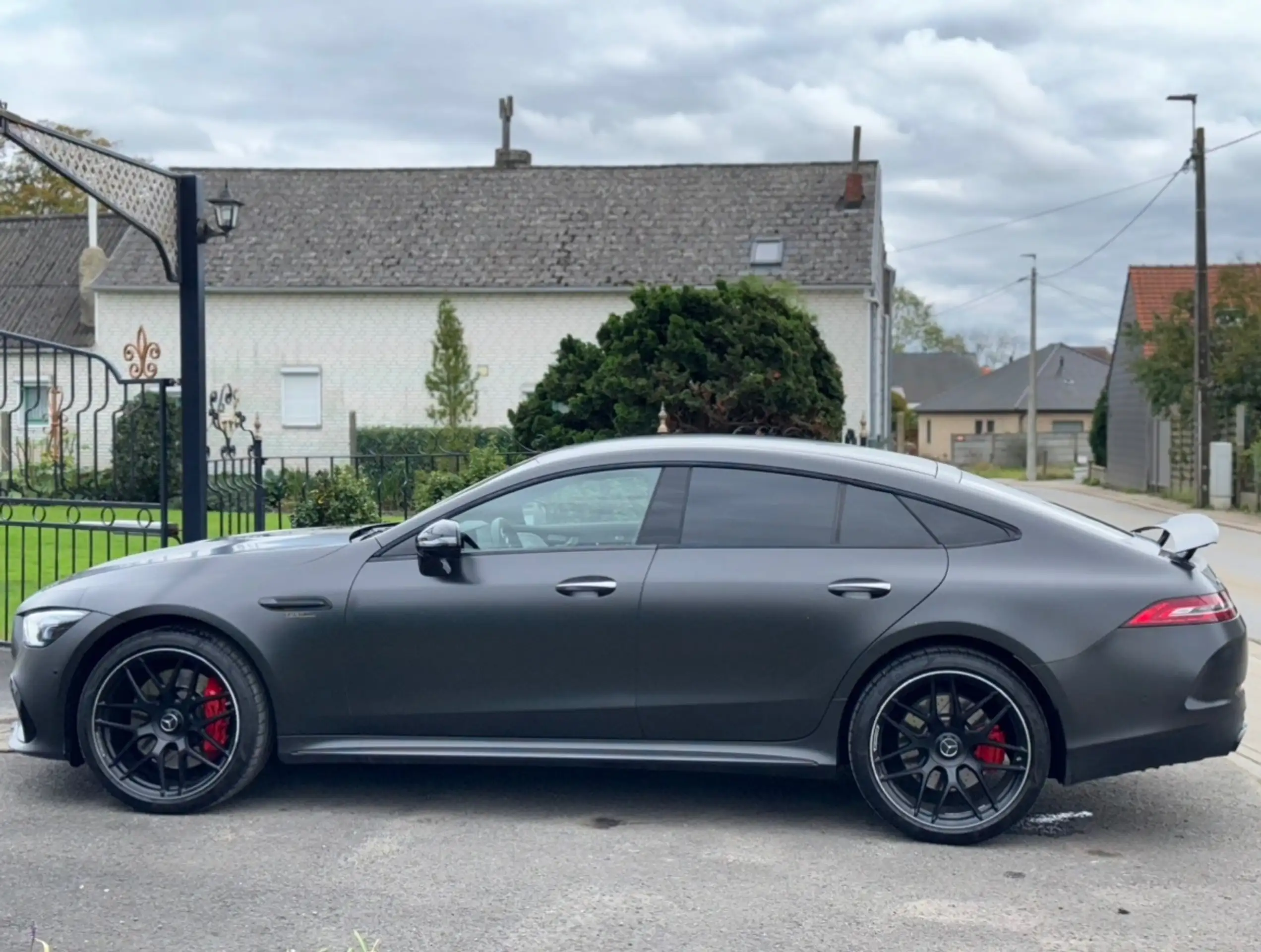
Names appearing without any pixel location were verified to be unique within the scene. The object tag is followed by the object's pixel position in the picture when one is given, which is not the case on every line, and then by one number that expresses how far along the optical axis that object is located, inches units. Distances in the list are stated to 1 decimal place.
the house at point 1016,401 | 3085.6
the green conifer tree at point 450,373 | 1200.8
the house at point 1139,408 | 1481.3
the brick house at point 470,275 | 1293.1
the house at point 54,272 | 1378.0
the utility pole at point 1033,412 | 2049.7
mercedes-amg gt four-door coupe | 208.4
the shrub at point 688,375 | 540.1
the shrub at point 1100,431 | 1902.1
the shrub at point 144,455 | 358.0
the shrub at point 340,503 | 441.7
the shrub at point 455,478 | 480.4
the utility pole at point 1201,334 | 1162.6
